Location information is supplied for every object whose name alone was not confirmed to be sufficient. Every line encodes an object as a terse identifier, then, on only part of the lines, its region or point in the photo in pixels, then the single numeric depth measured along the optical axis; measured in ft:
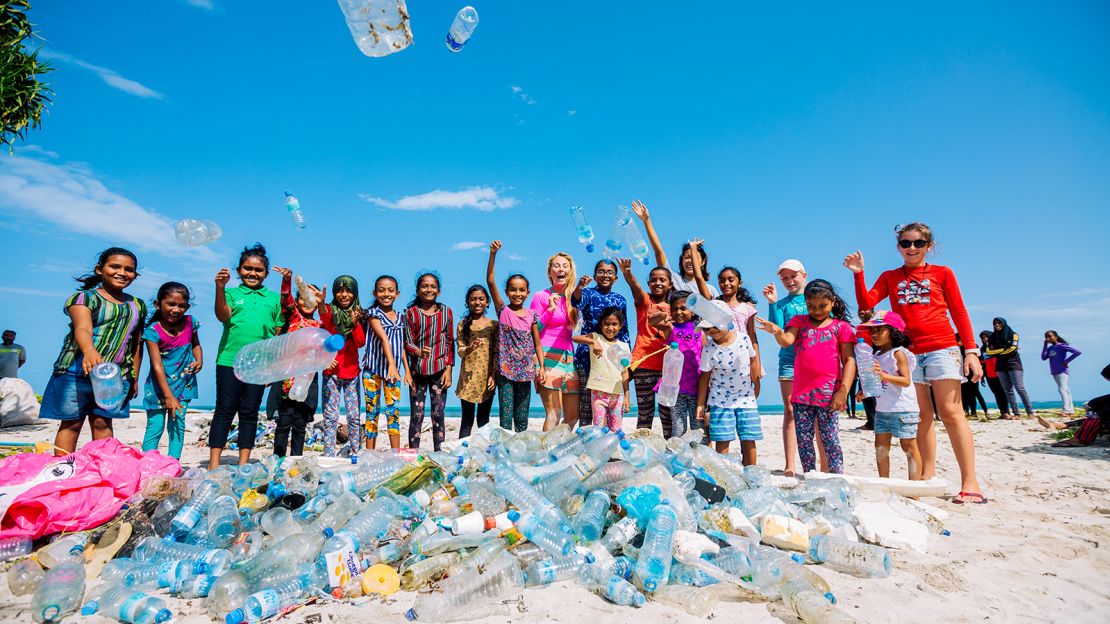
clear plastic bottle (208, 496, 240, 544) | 10.52
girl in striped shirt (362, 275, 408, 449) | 19.21
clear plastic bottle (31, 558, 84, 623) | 8.01
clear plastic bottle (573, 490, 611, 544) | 10.02
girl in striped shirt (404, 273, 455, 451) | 19.77
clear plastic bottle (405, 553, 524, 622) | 7.83
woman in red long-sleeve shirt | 14.75
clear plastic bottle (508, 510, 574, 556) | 9.41
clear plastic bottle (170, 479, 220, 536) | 10.63
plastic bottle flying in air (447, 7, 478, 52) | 15.70
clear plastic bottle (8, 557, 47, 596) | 9.00
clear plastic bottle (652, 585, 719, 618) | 8.14
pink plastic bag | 10.75
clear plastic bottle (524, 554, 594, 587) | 8.77
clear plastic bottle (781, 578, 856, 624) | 7.77
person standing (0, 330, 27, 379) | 35.12
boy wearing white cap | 17.71
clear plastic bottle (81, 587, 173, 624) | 7.78
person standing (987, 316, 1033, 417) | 41.27
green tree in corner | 26.12
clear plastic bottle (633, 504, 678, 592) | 8.69
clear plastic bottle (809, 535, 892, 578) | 9.59
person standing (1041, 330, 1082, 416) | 41.27
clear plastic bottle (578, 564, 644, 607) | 8.24
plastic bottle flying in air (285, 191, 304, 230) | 20.65
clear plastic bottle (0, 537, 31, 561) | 10.37
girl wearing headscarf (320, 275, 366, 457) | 19.93
